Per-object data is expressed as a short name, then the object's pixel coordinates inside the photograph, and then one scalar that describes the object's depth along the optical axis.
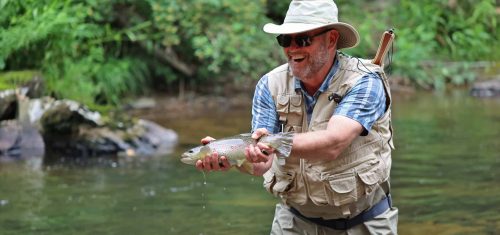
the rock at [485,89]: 16.30
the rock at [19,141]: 11.12
